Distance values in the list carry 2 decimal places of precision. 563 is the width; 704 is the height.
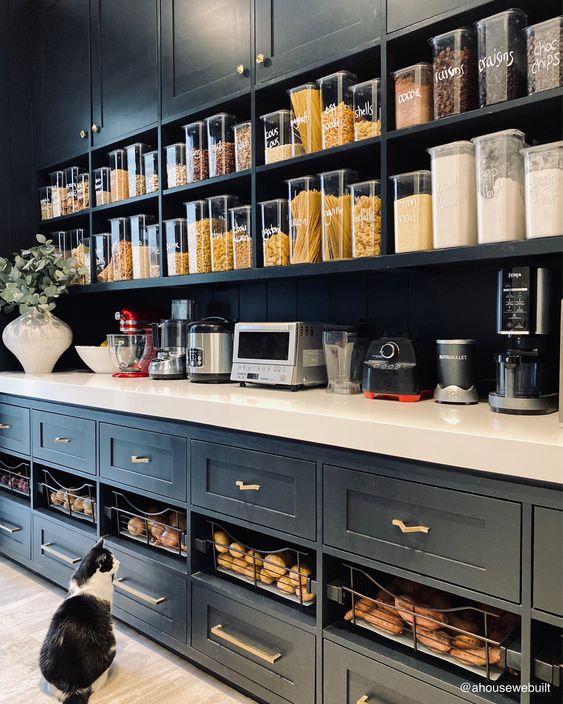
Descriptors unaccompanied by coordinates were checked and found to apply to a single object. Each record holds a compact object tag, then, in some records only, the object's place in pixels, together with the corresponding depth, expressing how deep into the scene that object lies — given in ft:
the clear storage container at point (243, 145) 6.55
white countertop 3.52
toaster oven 6.06
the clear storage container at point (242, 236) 6.59
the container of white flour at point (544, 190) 4.31
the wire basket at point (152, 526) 6.10
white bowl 8.78
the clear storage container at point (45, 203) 9.50
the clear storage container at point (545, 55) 4.37
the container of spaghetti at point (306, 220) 5.98
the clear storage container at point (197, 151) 7.07
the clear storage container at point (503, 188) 4.59
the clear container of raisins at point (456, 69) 4.89
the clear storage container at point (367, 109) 5.50
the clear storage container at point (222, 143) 6.81
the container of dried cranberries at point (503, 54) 4.62
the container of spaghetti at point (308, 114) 5.92
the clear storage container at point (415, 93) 5.14
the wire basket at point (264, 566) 4.92
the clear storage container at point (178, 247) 7.39
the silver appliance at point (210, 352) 6.91
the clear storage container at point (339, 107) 5.71
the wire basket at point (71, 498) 7.17
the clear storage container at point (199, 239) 7.13
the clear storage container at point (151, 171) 7.70
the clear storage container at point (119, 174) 8.23
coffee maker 4.59
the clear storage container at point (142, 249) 7.88
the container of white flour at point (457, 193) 4.85
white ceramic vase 8.66
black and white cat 5.13
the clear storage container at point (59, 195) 9.26
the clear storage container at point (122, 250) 8.23
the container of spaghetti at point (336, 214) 5.75
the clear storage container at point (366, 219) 5.49
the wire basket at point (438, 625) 3.93
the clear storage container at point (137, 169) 8.00
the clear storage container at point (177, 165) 7.35
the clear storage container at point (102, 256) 8.53
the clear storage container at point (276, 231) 6.21
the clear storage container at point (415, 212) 5.13
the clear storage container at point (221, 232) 6.91
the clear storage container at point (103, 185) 8.49
